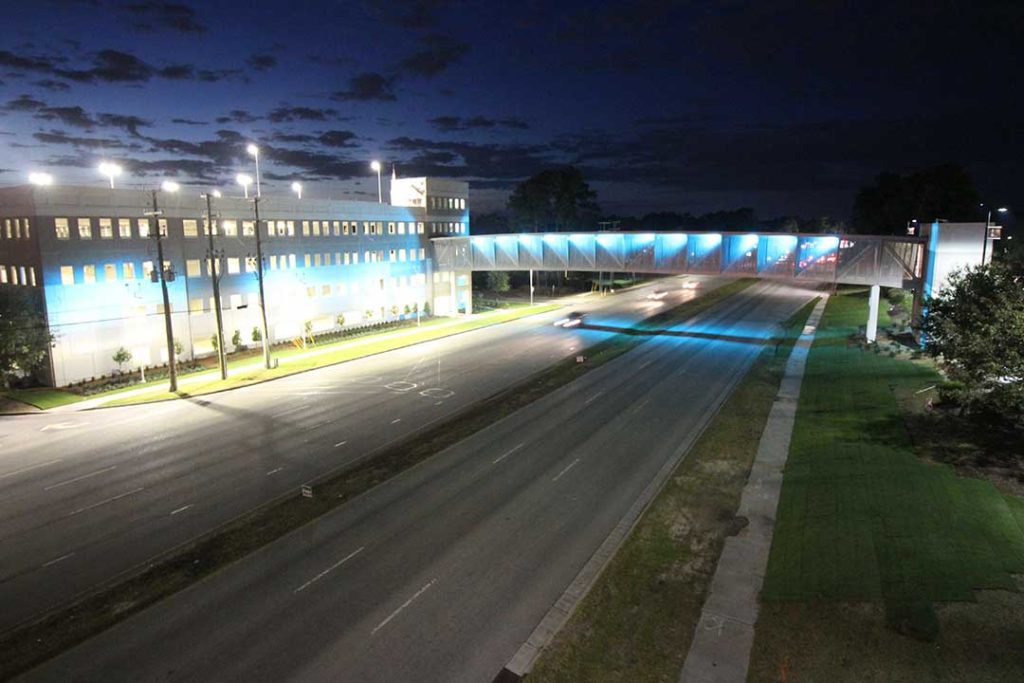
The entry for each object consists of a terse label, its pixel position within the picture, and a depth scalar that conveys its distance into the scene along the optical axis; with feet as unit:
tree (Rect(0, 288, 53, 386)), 117.70
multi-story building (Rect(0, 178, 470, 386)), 134.00
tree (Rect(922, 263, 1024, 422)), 67.36
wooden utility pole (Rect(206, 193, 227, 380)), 129.70
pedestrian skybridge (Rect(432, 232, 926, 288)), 148.97
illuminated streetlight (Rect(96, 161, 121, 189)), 117.67
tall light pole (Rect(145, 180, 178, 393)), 119.34
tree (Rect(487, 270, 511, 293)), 311.68
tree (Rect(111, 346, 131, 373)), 139.95
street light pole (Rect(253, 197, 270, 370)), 136.15
